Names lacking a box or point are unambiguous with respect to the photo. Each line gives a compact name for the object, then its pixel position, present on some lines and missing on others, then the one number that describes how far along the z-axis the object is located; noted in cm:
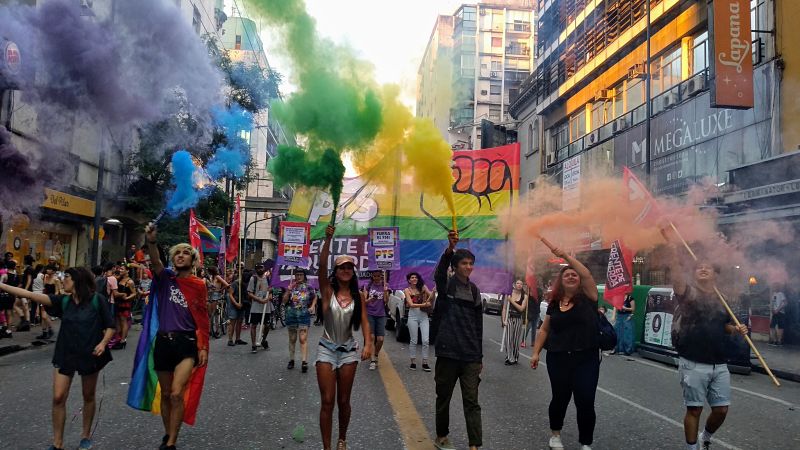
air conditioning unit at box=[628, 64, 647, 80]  2419
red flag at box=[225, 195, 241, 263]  1517
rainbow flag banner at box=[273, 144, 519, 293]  991
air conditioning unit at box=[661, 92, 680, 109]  2122
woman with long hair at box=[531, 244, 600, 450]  486
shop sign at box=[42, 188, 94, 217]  1755
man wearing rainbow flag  480
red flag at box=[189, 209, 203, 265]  1257
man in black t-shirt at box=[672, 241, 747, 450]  474
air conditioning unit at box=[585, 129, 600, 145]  2819
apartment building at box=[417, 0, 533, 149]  4606
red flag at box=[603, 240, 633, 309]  1133
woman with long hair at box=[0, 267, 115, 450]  477
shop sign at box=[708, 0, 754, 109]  1605
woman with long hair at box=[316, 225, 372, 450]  459
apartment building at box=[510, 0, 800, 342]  1559
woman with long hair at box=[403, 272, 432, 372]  970
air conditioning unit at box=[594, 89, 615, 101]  2730
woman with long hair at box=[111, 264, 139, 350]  1165
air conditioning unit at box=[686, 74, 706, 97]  1938
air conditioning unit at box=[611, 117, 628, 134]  2519
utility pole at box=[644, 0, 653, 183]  1925
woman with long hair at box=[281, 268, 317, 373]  951
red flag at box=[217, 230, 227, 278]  1711
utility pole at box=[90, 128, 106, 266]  1614
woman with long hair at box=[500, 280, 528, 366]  1069
